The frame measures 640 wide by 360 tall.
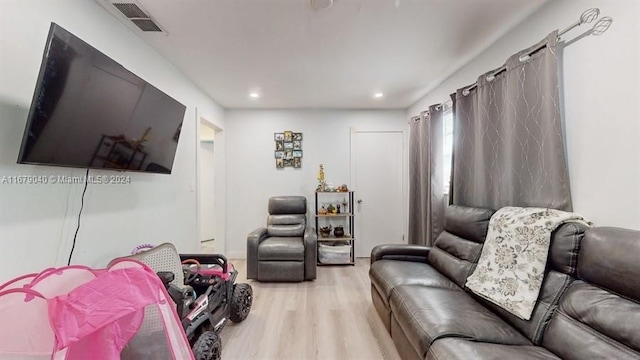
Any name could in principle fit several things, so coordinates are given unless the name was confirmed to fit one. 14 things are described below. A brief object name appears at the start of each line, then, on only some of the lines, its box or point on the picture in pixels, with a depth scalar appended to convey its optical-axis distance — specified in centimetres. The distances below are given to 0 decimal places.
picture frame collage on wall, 425
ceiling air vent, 168
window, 299
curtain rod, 136
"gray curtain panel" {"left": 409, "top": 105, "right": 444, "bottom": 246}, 306
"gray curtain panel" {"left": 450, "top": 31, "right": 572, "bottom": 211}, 158
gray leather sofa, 108
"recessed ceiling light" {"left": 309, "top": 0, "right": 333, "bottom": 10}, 162
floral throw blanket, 143
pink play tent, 73
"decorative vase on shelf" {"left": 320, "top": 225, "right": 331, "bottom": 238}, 405
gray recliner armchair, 320
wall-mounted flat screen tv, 115
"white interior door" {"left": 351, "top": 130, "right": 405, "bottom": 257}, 432
